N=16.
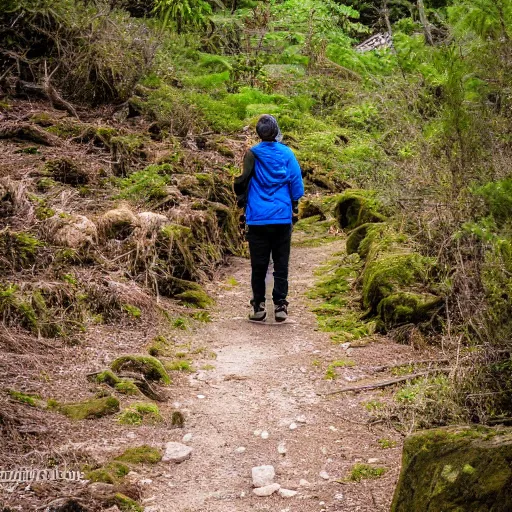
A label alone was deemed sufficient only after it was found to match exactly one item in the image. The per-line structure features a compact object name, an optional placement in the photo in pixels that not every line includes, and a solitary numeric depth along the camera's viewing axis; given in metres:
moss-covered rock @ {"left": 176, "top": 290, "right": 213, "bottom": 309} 8.59
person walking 8.16
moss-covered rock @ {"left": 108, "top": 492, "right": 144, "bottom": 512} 4.11
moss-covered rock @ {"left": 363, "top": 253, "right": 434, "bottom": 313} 7.42
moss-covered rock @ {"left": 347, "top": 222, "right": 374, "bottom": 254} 9.86
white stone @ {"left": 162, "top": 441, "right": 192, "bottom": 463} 4.88
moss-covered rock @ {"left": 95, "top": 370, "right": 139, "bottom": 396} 5.80
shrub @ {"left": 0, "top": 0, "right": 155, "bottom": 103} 12.99
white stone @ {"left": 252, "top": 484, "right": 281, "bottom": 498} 4.47
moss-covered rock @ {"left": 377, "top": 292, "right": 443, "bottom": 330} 6.96
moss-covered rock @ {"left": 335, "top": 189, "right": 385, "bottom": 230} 10.92
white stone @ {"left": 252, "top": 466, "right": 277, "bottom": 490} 4.59
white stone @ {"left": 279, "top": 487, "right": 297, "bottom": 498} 4.45
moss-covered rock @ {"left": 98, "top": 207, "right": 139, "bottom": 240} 8.64
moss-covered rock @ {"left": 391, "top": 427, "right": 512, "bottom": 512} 3.41
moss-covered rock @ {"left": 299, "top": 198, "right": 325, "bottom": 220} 13.08
